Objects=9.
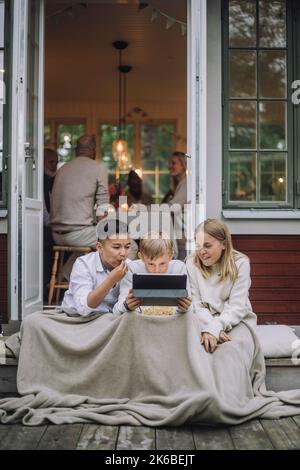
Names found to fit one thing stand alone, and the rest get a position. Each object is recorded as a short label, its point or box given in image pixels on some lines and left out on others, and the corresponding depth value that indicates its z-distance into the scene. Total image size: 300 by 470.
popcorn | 3.16
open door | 4.04
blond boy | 3.01
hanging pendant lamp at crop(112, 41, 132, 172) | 7.15
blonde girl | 3.29
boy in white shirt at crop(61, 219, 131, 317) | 3.21
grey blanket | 2.84
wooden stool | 4.83
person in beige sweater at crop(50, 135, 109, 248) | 4.92
